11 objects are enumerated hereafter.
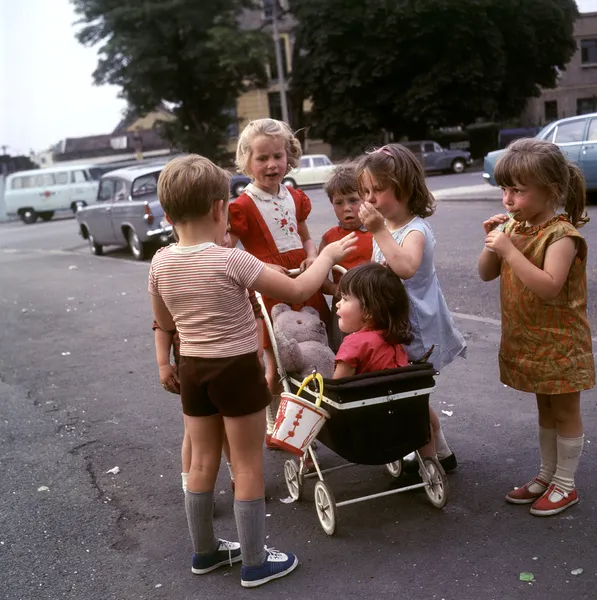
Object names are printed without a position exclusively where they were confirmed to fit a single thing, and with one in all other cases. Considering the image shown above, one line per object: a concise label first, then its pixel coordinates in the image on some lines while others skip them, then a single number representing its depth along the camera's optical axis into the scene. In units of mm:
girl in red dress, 4168
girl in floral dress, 3363
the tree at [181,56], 42031
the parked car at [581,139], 15258
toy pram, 3377
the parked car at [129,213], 14812
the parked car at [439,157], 35375
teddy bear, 3832
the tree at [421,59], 39344
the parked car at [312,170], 34094
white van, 33312
